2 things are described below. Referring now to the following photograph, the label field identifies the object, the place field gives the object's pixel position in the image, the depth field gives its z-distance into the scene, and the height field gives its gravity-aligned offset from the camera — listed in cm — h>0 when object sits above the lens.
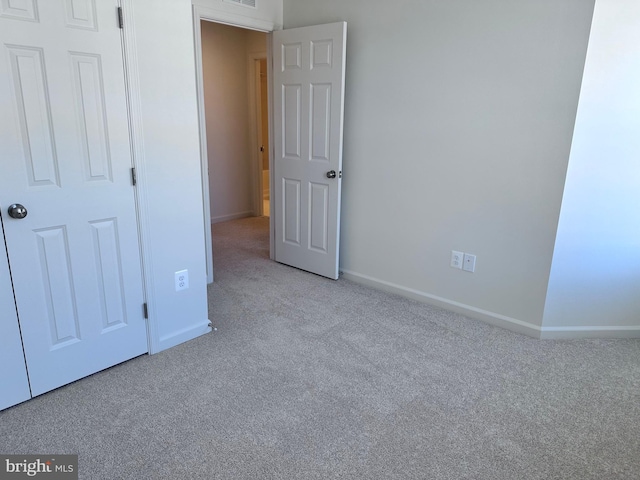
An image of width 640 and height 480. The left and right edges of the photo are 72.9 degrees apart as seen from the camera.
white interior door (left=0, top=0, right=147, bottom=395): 191 -30
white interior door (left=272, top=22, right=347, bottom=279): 342 -14
